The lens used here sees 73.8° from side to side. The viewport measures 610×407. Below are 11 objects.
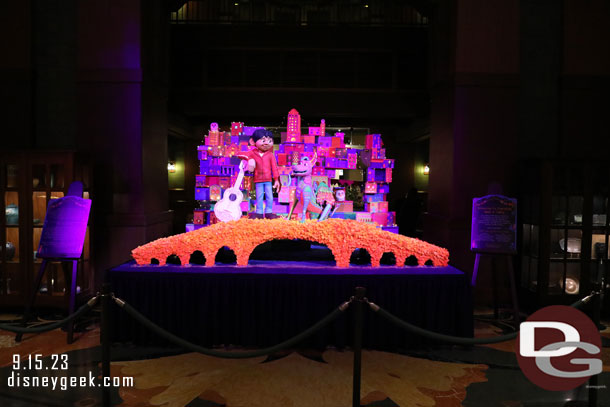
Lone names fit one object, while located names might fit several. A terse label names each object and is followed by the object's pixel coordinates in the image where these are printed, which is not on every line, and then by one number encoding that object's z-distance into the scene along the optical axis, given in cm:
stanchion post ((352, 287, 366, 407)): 250
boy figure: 548
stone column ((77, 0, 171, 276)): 527
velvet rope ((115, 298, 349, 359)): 247
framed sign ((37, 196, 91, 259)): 391
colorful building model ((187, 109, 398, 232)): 720
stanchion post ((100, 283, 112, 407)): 256
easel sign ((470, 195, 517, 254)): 425
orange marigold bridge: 377
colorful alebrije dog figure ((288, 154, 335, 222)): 579
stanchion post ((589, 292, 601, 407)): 273
